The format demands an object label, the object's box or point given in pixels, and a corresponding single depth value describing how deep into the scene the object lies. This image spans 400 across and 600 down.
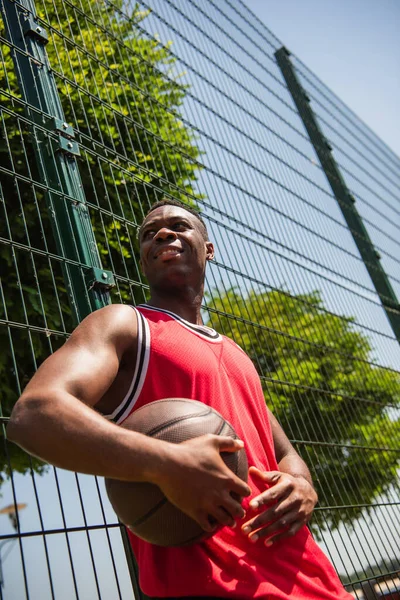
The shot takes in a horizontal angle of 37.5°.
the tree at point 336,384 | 3.74
